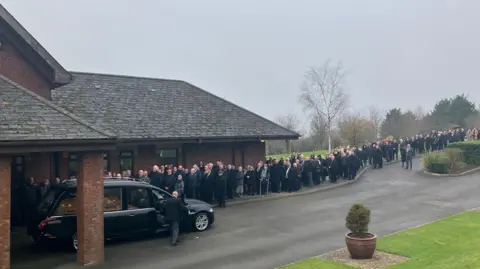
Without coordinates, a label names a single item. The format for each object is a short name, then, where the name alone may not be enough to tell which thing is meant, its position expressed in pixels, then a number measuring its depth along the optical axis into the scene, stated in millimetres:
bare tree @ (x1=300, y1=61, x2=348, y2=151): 48188
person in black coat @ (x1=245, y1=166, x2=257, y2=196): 20484
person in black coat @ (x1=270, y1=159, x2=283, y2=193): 21125
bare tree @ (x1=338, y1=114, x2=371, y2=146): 43431
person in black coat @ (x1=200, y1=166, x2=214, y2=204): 18484
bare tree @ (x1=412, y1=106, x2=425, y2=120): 58994
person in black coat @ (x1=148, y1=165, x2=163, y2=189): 17203
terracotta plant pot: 9898
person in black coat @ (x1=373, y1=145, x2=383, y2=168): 28922
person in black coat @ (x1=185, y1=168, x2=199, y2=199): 17906
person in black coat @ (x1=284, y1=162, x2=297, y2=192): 21375
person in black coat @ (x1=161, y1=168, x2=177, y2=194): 17000
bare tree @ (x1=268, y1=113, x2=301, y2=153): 67688
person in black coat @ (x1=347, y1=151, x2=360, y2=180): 24459
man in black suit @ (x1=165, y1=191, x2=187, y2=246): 12516
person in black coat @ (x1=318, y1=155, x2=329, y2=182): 23714
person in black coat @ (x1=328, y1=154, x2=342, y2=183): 23828
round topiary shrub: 9977
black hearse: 11508
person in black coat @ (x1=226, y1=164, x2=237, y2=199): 19625
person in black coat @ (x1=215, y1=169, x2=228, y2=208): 18297
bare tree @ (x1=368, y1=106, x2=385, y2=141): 50406
